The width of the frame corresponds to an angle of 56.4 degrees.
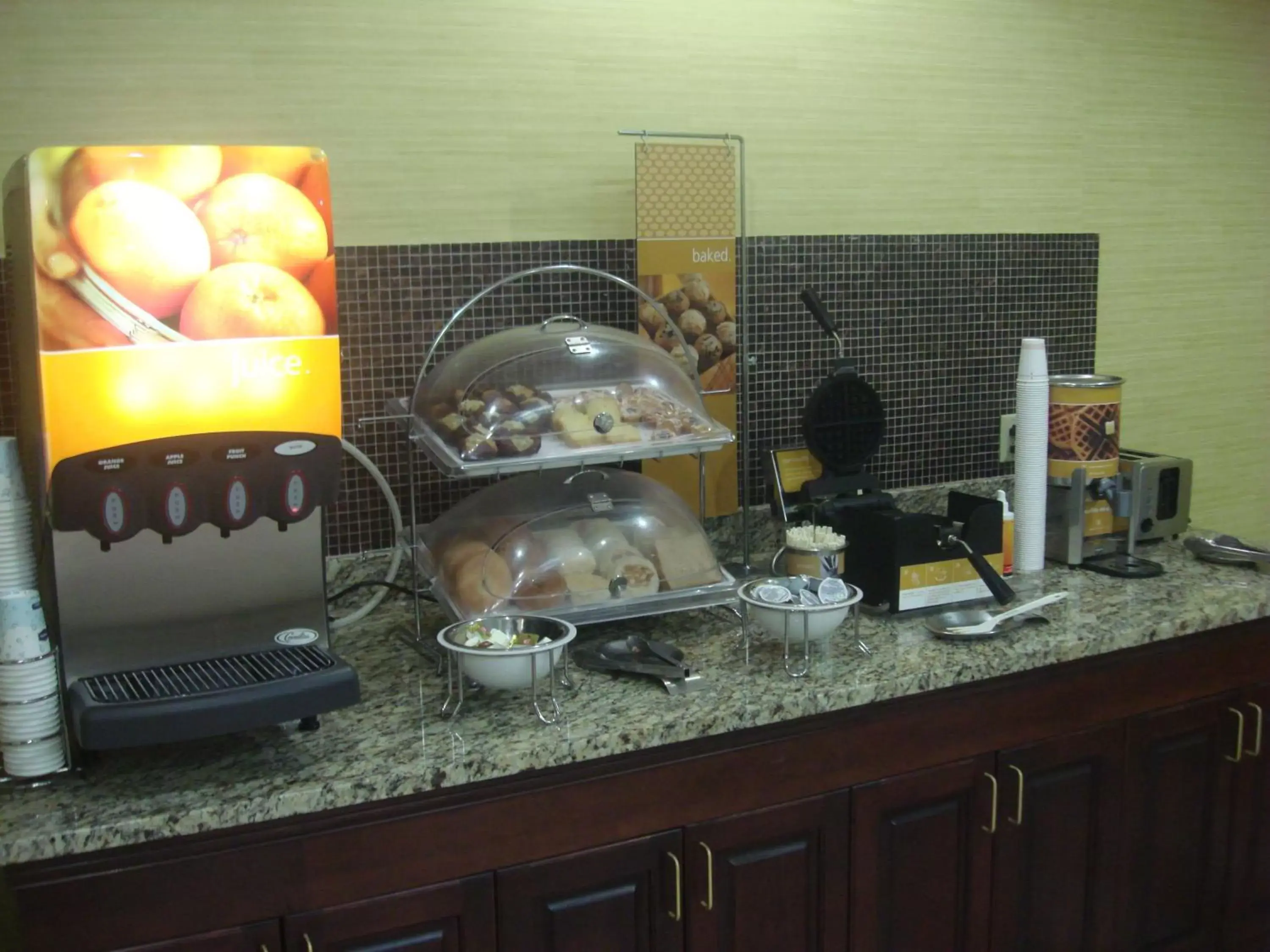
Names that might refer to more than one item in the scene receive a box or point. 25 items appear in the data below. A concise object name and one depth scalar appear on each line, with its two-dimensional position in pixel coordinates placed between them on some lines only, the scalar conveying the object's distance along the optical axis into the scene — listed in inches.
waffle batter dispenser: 92.5
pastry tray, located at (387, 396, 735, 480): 68.0
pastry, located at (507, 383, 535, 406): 73.2
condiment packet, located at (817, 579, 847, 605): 72.0
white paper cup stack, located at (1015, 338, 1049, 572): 90.9
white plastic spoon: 77.0
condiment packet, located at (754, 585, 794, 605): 72.7
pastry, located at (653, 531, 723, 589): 74.9
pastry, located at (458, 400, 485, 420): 72.0
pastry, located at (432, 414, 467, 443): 70.8
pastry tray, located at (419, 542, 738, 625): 71.2
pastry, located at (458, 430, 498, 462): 68.8
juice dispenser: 55.4
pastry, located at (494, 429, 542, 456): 69.4
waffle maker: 81.0
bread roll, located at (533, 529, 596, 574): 72.5
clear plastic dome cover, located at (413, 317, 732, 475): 70.1
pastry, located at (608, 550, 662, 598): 73.1
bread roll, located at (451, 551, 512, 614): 71.0
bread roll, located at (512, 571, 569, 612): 71.3
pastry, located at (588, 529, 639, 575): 73.3
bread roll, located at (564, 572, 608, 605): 72.0
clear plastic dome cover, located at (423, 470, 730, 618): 71.8
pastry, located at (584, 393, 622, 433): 72.0
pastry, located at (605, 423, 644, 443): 71.9
